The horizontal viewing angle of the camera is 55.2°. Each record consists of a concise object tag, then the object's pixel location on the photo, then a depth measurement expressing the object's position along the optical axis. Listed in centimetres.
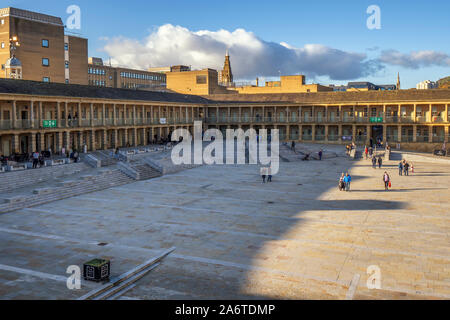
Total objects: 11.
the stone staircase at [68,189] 2333
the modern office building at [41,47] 5281
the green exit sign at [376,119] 5877
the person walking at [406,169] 3553
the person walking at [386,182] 2895
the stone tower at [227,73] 11825
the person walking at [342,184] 2874
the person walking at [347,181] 2842
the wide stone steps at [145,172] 3453
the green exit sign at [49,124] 3700
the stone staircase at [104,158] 3753
